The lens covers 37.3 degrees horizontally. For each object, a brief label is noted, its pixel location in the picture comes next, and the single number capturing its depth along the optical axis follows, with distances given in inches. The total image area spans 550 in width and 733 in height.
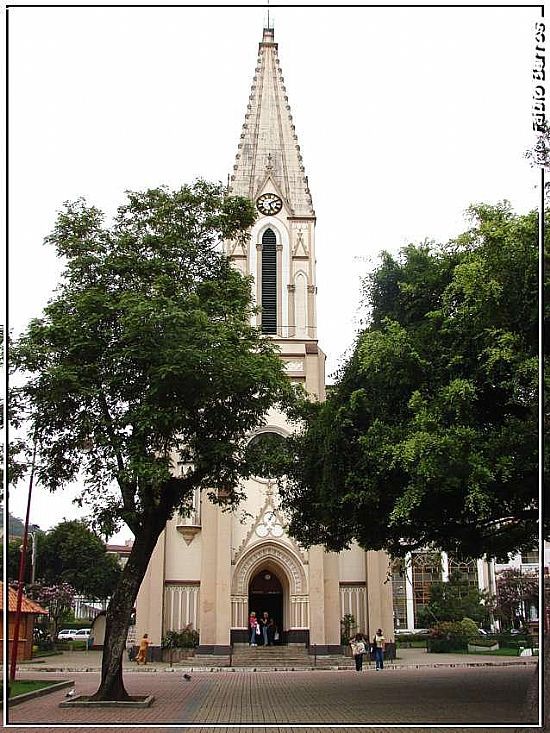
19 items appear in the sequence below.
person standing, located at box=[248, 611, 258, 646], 1286.8
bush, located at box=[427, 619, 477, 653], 1636.9
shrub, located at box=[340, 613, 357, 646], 1306.6
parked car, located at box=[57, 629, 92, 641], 2309.9
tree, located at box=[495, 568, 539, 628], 1555.1
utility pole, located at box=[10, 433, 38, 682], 763.6
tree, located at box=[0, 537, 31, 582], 1903.1
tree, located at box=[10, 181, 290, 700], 666.2
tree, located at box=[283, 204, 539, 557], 530.0
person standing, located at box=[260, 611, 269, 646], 1298.0
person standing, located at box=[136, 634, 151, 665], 1243.2
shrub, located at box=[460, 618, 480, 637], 1814.5
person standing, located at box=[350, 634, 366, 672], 1057.5
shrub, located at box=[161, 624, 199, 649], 1288.1
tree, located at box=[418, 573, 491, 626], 2210.9
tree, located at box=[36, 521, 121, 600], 2269.9
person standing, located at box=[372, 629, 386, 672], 1144.1
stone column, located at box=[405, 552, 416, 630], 2887.3
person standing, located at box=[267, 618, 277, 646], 1321.4
